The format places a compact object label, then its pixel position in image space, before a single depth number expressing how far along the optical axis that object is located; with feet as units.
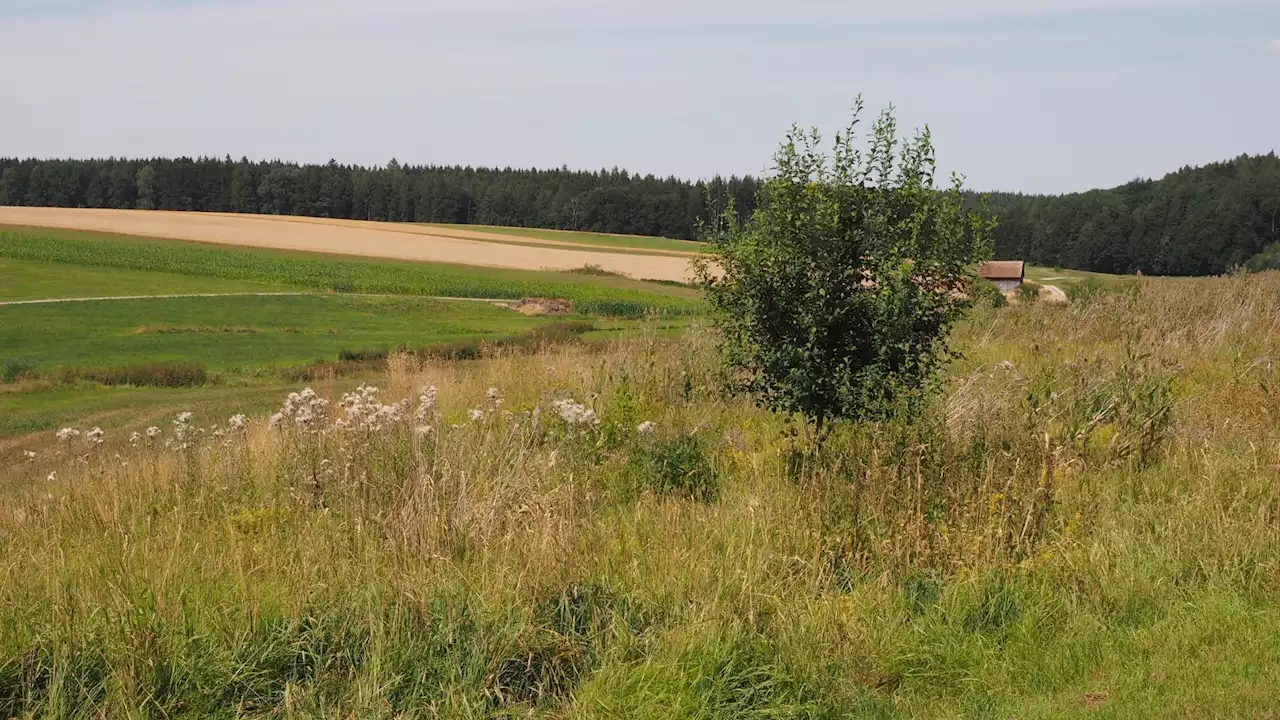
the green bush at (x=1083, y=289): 91.56
